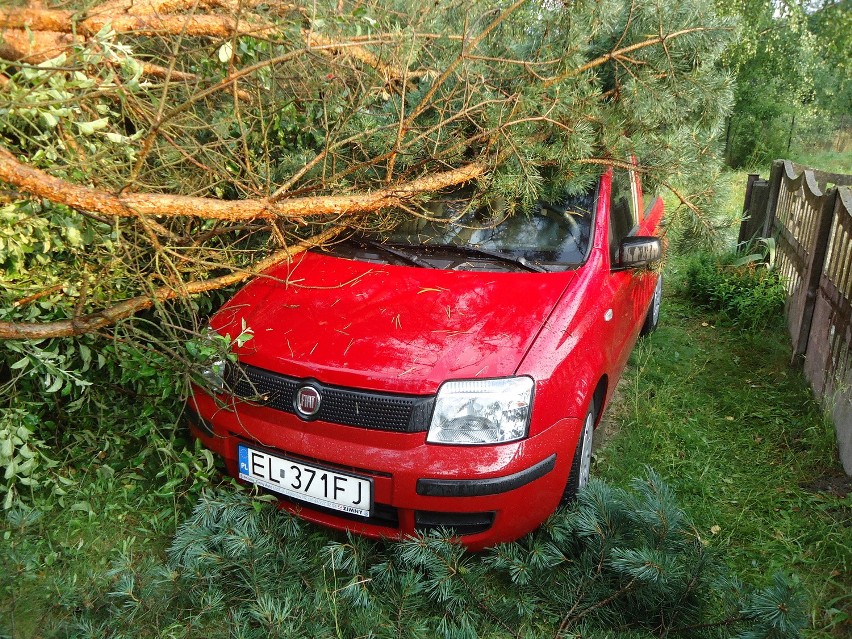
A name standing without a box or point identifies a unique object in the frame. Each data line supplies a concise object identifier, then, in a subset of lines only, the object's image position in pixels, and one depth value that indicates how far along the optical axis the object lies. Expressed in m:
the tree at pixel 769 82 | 13.73
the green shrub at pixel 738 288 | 5.23
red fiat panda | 2.42
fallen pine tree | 2.57
